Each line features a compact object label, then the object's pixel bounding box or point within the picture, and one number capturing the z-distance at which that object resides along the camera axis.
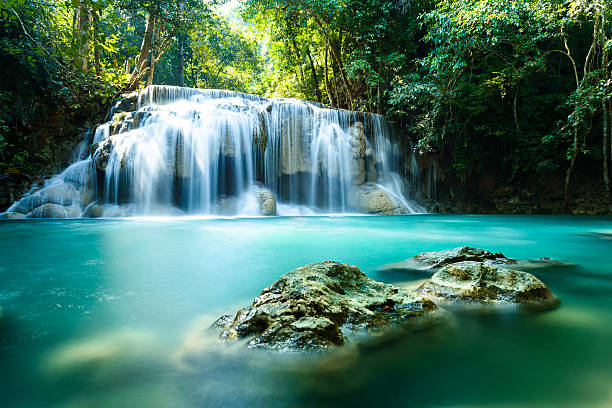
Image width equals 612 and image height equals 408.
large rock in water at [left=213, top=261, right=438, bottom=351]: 1.55
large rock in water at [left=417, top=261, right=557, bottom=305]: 2.22
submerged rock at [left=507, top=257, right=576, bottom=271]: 3.34
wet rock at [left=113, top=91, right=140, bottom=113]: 11.34
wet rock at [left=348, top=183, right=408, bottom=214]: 11.99
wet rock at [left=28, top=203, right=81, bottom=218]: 8.77
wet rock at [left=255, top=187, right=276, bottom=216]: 10.45
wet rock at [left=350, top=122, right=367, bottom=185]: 12.75
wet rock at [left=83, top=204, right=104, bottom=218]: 9.13
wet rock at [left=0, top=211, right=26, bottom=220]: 8.41
